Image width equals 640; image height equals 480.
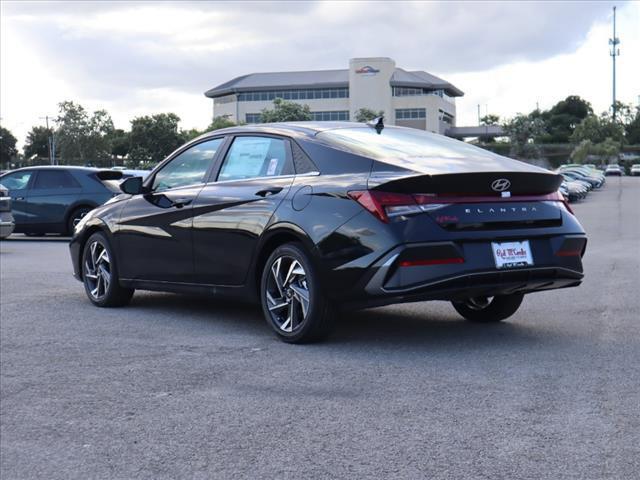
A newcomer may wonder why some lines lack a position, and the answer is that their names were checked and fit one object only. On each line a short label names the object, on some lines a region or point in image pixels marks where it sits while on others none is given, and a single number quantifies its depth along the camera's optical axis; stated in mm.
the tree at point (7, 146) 135750
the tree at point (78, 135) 106312
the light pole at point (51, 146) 104088
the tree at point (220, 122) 127375
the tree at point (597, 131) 144750
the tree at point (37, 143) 148125
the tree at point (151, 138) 116562
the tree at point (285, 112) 118750
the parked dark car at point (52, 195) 19094
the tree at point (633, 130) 155125
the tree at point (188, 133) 123225
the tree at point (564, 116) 168750
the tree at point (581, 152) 129375
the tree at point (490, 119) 182238
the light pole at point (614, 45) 141600
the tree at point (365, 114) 122488
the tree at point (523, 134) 128875
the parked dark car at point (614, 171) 111688
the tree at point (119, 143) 130000
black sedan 6223
